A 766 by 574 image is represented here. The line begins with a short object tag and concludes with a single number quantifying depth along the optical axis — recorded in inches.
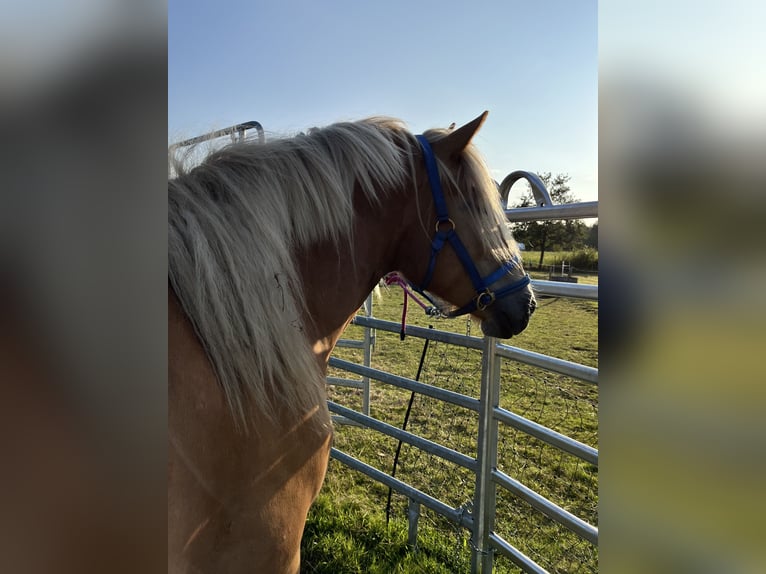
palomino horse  42.5
